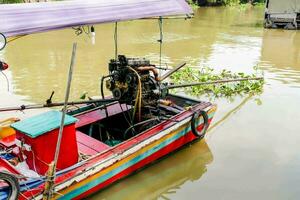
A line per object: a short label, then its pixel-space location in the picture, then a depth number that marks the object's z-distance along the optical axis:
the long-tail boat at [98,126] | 4.66
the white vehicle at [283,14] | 22.84
